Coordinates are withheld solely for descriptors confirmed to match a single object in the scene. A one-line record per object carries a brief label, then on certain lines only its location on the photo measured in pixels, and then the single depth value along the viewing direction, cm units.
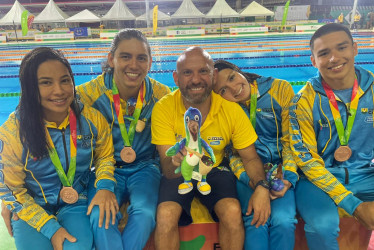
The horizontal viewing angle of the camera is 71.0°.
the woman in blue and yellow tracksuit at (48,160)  155
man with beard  162
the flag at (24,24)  1390
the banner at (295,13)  2324
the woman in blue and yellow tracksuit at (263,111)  190
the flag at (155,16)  1415
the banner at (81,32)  1853
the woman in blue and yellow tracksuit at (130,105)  191
